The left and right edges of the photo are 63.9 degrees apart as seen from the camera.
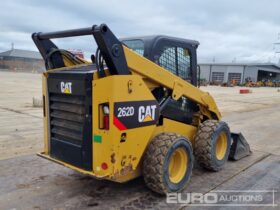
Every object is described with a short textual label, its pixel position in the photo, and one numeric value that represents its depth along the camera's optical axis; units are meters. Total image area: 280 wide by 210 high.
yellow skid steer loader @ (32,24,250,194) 2.62
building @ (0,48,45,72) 74.64
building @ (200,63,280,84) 44.62
